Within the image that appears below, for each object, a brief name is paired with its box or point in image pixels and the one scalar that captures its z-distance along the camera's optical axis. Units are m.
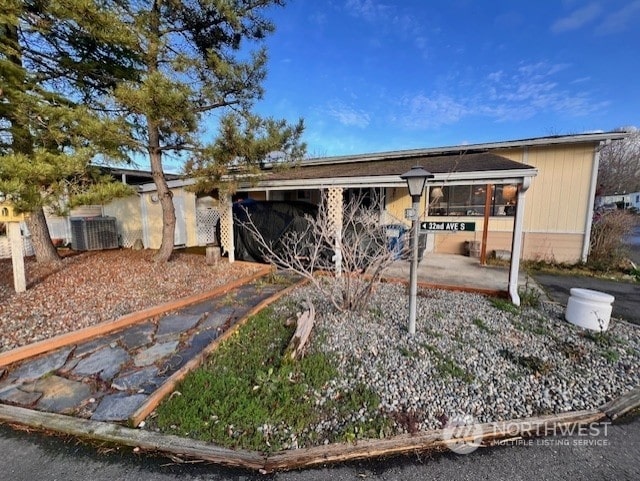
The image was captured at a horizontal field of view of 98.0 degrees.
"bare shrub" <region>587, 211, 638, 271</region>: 7.01
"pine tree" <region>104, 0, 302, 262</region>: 4.21
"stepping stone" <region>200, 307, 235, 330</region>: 3.77
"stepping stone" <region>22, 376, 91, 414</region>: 2.33
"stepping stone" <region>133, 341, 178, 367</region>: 2.92
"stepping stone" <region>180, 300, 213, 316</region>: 4.17
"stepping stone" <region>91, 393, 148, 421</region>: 2.21
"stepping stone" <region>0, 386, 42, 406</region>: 2.38
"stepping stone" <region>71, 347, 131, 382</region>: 2.75
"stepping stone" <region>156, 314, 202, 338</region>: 3.54
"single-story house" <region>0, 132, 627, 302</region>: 5.34
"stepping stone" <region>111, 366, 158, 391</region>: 2.55
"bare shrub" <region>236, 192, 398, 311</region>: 3.74
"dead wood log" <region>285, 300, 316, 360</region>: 2.91
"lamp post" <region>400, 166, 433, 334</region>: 3.02
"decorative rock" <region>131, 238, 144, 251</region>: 8.79
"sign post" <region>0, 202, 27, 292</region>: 4.14
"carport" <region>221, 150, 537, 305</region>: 4.45
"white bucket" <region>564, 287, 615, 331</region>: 3.51
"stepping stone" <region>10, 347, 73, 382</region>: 2.71
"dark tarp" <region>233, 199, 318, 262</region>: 7.29
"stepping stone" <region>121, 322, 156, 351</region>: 3.27
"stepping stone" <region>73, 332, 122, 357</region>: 3.11
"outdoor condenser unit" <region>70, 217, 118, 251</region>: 8.25
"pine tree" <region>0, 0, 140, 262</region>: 3.87
